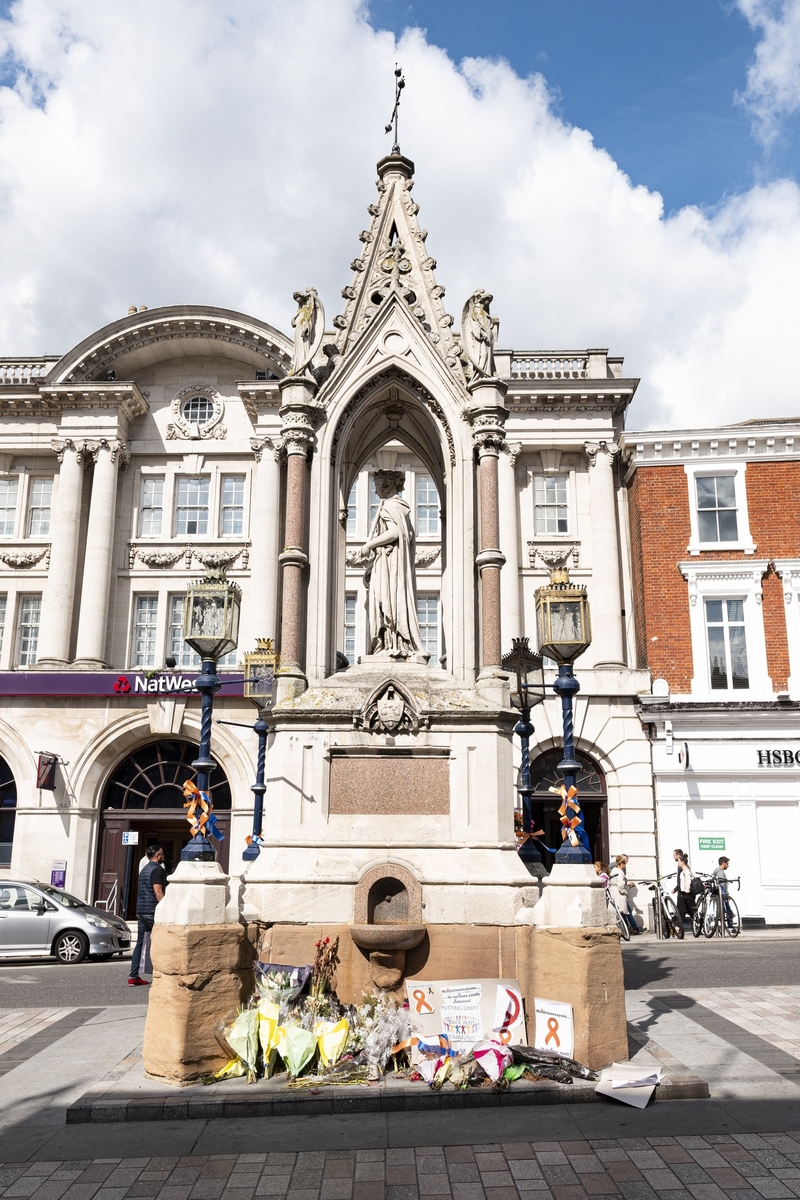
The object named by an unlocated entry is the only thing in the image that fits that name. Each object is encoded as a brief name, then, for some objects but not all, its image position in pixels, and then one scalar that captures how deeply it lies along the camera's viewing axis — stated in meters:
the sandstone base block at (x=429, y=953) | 7.38
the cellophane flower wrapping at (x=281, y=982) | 6.74
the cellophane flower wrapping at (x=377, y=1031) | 6.48
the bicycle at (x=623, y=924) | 19.14
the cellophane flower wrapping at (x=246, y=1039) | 6.38
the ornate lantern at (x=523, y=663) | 11.23
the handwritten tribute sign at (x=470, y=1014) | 6.84
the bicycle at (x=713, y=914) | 19.81
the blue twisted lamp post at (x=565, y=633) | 8.05
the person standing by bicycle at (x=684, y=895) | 19.83
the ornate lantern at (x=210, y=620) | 8.33
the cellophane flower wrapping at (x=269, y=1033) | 6.41
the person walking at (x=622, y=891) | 20.05
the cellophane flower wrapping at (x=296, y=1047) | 6.32
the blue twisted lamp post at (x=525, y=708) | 9.81
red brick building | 22.62
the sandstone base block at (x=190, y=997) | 6.42
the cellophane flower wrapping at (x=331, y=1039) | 6.45
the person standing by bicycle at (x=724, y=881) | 19.39
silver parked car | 16.94
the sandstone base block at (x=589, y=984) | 6.59
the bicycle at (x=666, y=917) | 19.83
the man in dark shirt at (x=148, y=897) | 12.27
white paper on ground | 6.04
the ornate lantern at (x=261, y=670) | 14.38
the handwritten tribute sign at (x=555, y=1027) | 6.62
